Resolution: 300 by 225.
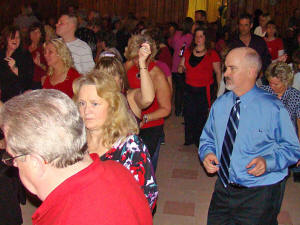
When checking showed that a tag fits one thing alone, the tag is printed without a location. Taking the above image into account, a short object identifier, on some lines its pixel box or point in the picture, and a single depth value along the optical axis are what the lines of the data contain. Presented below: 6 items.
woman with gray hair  3.74
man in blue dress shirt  2.45
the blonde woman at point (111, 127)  2.10
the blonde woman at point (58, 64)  4.06
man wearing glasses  1.26
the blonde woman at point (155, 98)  3.40
